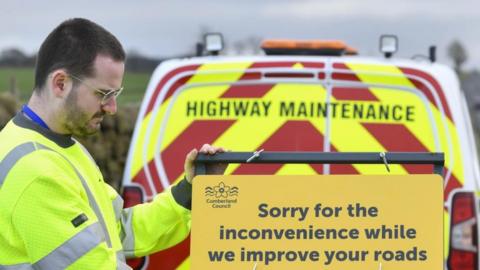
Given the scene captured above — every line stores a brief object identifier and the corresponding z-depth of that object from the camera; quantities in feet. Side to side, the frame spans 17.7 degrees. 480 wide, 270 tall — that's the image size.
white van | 23.16
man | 15.54
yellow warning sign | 17.41
